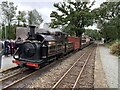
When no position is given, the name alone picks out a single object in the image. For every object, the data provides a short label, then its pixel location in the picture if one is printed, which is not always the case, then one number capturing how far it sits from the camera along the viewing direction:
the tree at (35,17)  36.41
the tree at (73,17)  22.33
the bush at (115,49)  11.99
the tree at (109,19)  20.73
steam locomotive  5.53
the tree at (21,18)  30.84
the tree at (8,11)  30.27
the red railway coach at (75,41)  11.99
